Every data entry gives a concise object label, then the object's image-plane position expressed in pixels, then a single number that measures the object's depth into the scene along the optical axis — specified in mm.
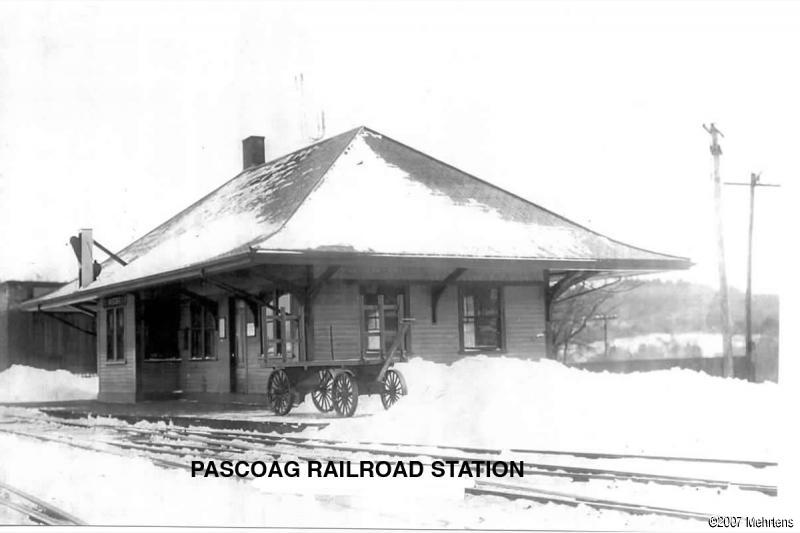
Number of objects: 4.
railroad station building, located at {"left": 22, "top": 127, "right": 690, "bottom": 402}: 17094
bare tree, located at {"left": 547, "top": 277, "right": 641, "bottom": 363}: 42375
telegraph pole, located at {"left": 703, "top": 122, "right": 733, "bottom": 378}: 21562
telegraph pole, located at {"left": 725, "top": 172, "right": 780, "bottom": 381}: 25317
